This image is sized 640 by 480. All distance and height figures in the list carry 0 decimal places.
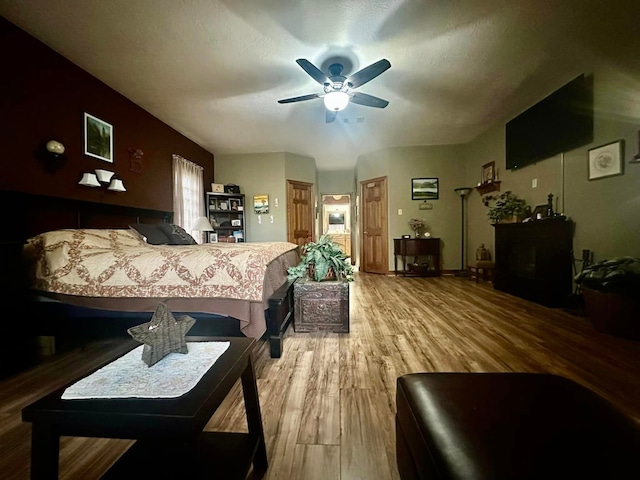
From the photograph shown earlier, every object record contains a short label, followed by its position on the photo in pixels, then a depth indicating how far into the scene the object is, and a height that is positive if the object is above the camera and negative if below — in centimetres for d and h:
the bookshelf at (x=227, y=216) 538 +38
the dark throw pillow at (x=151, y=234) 291 +1
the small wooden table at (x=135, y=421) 60 -44
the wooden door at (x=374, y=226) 557 +13
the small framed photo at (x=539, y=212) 336 +23
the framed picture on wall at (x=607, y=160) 253 +69
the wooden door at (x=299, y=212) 579 +48
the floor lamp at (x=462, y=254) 523 -47
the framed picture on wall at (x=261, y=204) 572 +64
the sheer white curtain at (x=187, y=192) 433 +75
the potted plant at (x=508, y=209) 377 +31
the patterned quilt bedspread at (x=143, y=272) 189 -27
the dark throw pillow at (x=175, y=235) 314 +0
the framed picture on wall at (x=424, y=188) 539 +88
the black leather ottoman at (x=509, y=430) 51 -46
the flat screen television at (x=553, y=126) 284 +129
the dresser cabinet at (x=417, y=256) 515 -48
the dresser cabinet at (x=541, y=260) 303 -37
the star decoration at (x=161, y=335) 85 -33
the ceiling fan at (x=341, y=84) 227 +140
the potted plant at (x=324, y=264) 243 -29
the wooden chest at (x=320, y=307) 233 -66
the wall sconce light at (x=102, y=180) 270 +60
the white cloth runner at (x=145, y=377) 70 -41
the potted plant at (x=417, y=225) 527 +13
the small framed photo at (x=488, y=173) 452 +103
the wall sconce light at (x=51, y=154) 233 +74
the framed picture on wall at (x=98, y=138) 278 +107
